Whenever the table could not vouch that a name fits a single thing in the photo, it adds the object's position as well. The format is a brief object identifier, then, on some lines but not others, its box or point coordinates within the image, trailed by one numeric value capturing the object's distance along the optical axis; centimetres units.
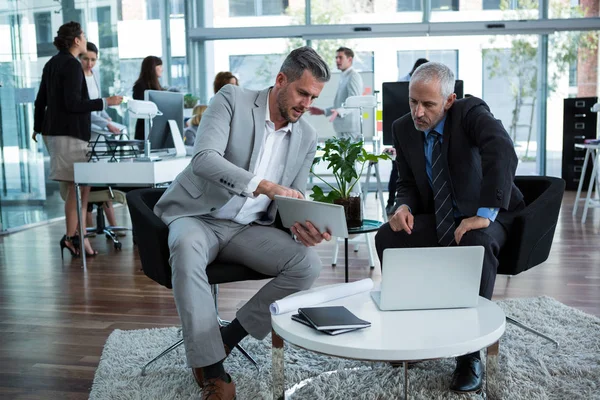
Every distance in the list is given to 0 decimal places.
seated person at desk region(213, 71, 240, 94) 545
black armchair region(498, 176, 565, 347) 263
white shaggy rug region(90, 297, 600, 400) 237
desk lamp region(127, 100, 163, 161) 419
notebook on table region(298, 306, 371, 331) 177
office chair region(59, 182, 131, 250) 525
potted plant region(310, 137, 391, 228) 310
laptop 190
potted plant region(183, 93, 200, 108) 702
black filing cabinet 878
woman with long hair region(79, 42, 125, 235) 527
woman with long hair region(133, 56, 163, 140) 540
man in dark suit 256
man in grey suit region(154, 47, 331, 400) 226
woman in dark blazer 471
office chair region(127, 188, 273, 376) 246
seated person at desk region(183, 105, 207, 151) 596
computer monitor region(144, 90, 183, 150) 459
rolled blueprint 196
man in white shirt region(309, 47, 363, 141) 748
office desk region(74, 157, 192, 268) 420
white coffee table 165
